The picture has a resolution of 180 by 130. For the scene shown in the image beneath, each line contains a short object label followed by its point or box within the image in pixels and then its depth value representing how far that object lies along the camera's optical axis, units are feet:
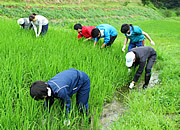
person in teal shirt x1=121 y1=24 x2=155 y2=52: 10.47
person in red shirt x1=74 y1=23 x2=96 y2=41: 14.51
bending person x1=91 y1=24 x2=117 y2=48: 11.82
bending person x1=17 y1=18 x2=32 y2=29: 16.39
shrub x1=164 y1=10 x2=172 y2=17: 104.01
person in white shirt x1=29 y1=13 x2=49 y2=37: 13.66
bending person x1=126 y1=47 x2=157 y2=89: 8.55
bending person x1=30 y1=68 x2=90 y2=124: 4.81
